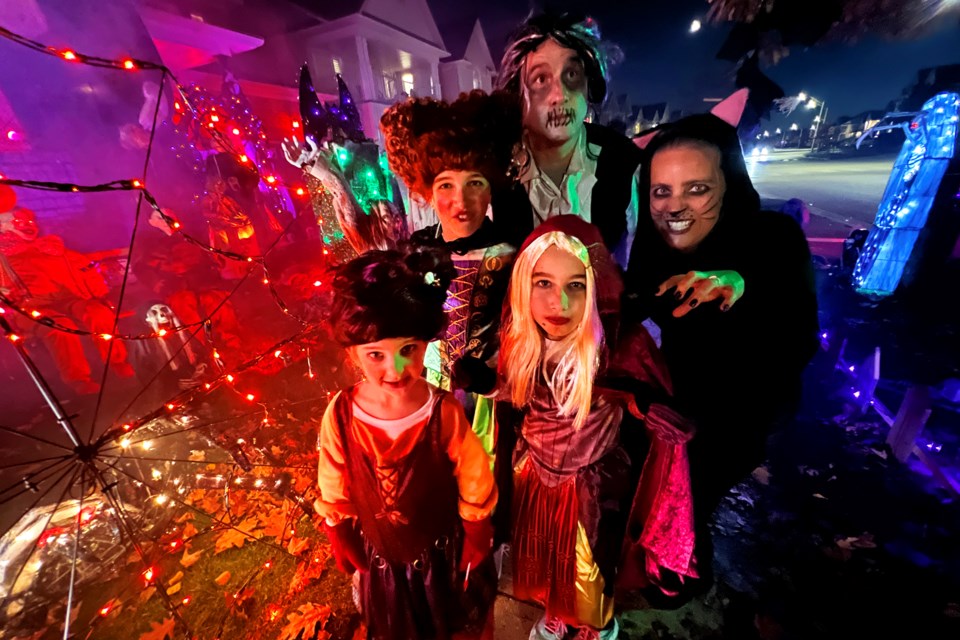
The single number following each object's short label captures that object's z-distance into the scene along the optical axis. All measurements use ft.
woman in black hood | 4.93
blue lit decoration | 14.02
